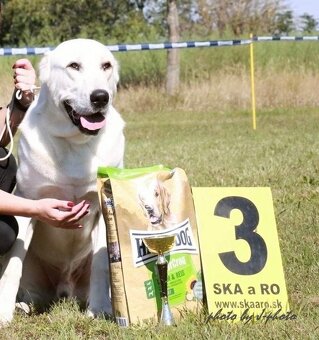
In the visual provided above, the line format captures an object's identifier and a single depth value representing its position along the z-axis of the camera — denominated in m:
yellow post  10.86
